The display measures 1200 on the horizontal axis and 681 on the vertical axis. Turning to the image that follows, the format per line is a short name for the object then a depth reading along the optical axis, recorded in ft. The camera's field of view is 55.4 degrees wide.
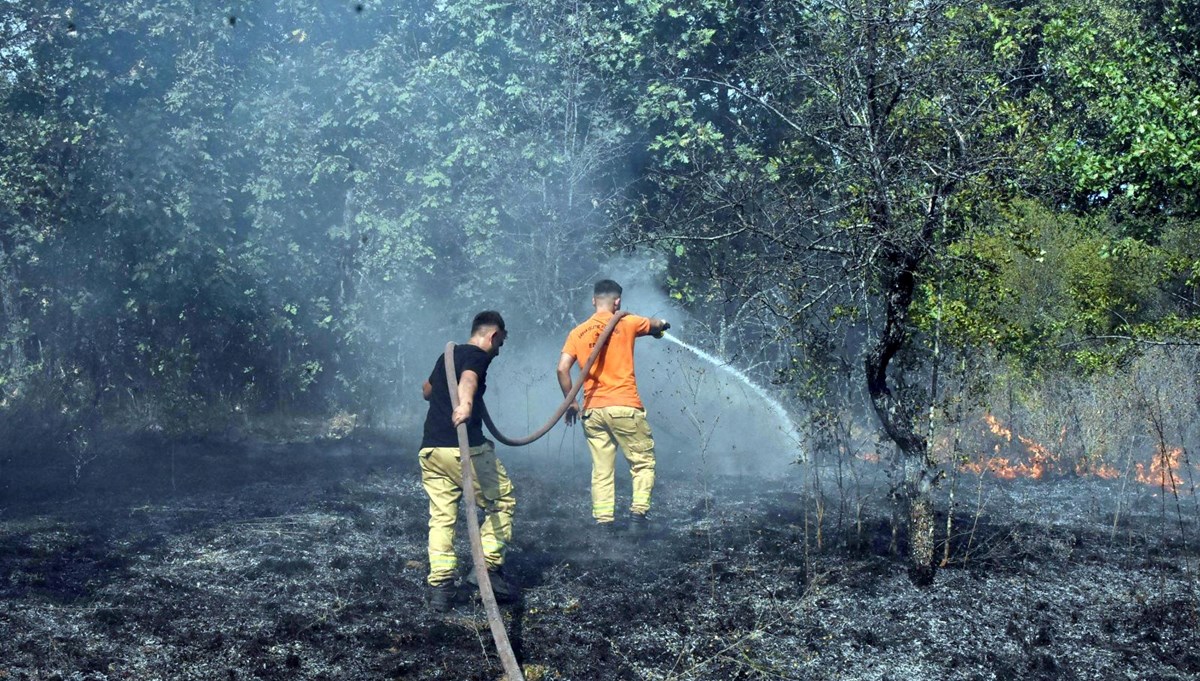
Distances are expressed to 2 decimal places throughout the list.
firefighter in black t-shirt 22.31
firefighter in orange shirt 27.84
